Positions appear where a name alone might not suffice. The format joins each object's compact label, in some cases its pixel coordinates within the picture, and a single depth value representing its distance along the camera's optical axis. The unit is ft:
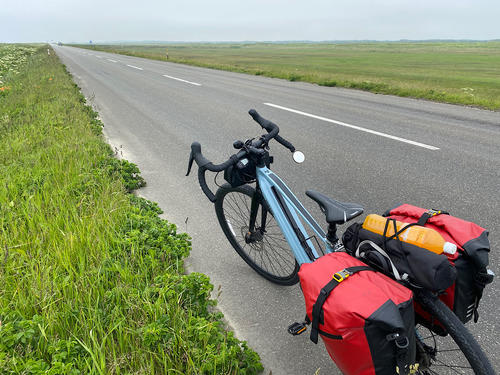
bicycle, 4.82
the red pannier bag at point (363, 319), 4.28
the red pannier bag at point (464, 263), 4.63
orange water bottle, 4.52
